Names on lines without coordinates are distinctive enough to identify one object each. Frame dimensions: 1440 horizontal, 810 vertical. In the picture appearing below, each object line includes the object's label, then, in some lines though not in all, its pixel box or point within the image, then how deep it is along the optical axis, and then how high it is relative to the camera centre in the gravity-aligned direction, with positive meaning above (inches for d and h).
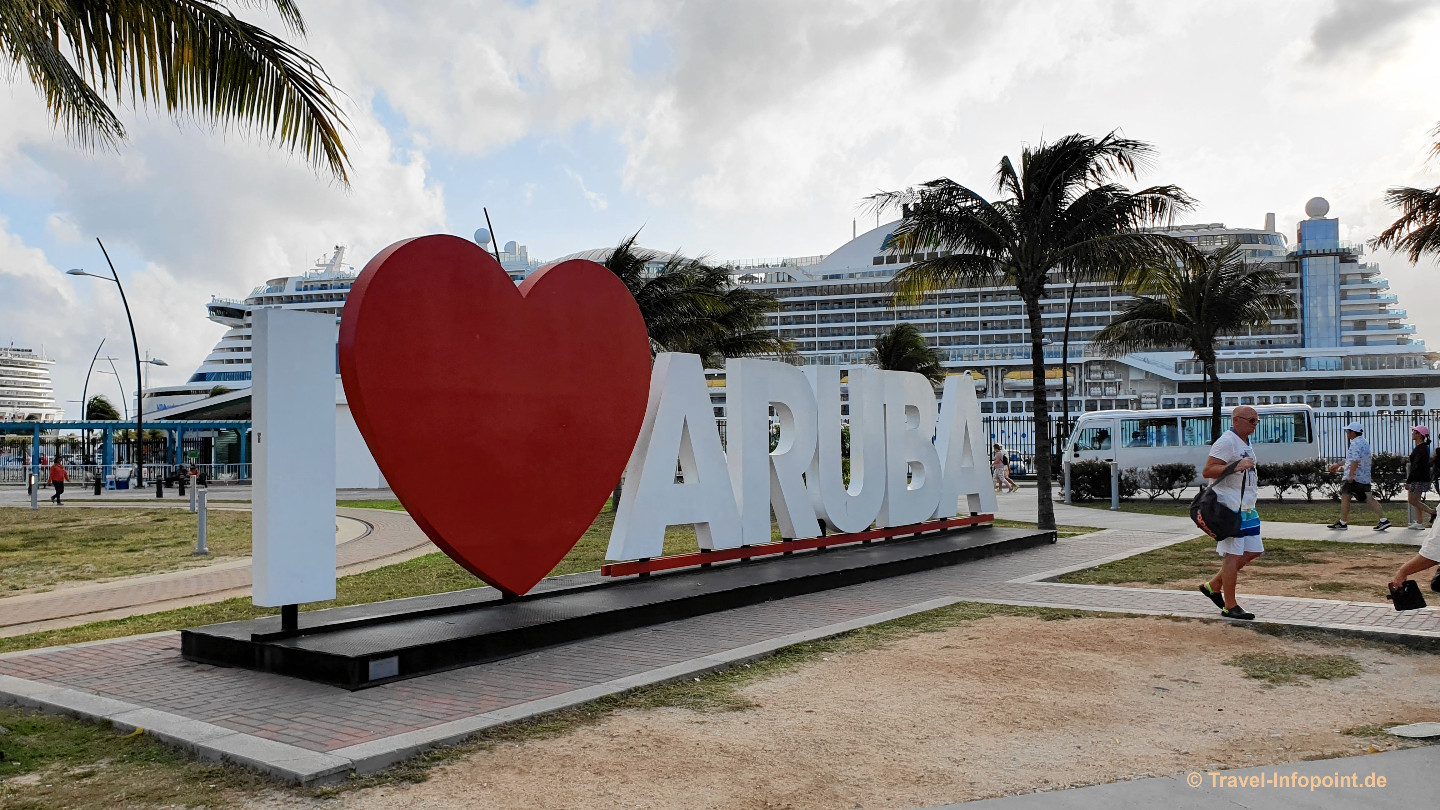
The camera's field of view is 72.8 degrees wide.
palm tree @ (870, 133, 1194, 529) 576.4 +119.1
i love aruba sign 260.5 +2.1
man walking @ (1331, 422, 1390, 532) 590.6 -30.9
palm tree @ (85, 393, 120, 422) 3759.8 +96.2
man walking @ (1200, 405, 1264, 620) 287.4 -22.5
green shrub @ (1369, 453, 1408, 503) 784.3 -49.6
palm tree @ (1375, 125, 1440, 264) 641.0 +126.0
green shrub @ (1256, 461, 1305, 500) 829.2 -53.2
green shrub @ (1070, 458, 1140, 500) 911.7 -59.5
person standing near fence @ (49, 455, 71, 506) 1111.2 -49.8
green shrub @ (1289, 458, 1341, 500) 829.2 -53.4
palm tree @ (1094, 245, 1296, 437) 973.2 +113.6
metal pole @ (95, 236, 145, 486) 1307.8 +12.4
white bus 978.7 -22.8
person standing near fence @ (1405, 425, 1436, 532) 523.9 -30.1
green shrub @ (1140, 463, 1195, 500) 888.3 -57.1
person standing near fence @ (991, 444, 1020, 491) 1085.3 -57.8
